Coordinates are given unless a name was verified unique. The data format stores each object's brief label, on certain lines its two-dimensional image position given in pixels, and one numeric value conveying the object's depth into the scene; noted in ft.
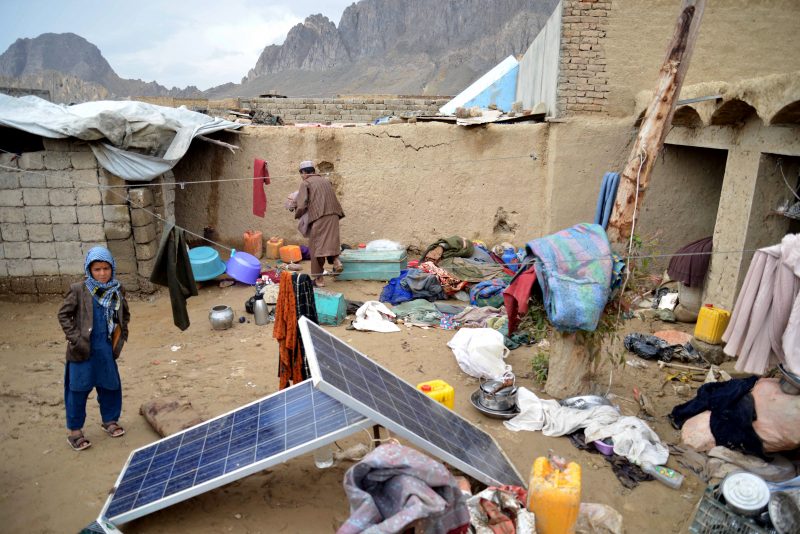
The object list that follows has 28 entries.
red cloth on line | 27.43
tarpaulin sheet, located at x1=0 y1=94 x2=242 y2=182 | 21.24
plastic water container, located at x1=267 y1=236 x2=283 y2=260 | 29.63
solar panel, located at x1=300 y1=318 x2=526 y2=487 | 9.20
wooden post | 13.70
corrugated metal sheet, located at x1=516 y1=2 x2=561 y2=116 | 26.76
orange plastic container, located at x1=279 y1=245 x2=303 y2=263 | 29.12
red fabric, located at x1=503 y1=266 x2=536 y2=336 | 14.12
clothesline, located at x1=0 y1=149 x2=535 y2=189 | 29.22
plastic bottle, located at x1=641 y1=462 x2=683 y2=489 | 12.16
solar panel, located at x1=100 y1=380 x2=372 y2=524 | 9.32
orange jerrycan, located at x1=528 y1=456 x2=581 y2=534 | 9.37
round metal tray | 14.70
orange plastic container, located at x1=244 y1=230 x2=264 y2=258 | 29.53
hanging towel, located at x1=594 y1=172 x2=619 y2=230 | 14.99
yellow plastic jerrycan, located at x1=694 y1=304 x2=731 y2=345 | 18.56
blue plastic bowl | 24.98
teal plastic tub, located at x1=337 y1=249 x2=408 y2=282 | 26.99
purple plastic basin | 25.81
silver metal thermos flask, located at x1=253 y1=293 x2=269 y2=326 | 21.71
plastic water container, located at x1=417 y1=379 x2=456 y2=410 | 13.76
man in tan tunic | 25.27
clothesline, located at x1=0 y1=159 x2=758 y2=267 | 22.58
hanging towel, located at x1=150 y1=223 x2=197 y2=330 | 18.02
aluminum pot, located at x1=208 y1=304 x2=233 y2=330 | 21.22
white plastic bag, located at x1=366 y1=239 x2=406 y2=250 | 28.22
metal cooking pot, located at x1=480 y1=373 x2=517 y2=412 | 14.96
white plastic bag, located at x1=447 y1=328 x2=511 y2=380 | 17.08
